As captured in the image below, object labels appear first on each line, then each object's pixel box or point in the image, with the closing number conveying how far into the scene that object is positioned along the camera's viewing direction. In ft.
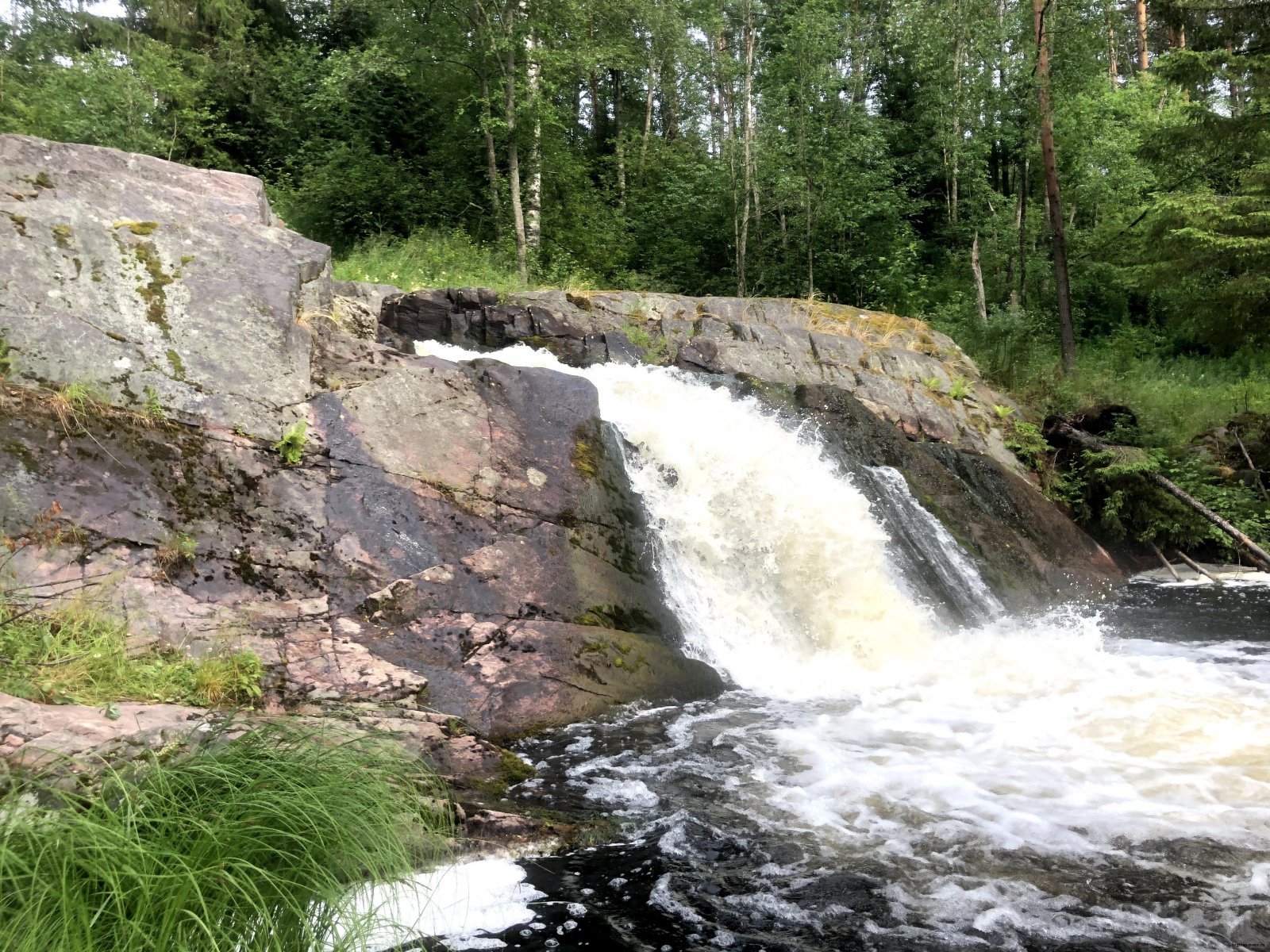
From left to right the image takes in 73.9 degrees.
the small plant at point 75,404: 19.16
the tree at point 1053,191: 54.03
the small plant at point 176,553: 18.67
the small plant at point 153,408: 20.63
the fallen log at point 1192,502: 36.60
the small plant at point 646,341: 40.60
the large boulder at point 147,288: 20.83
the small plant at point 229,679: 16.24
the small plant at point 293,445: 21.77
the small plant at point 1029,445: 45.34
